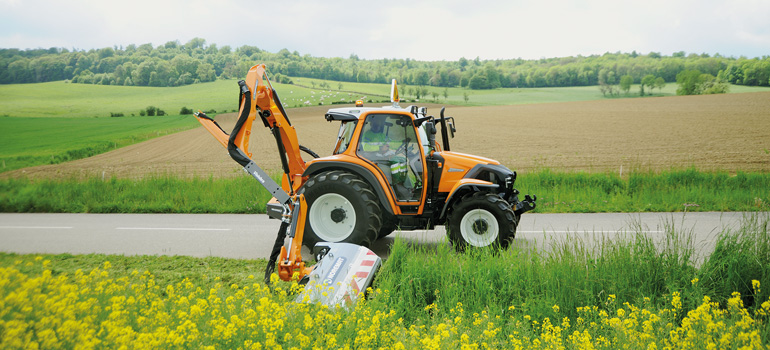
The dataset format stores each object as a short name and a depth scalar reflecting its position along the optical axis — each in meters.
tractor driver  7.19
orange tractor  6.60
